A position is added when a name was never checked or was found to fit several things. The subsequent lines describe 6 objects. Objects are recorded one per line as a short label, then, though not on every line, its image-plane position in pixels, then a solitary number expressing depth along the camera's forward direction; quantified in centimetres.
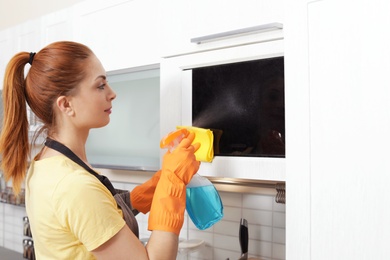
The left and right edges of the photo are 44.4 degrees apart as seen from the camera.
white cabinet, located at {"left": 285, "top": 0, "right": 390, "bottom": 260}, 97
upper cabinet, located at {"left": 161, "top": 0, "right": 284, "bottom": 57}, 126
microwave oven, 124
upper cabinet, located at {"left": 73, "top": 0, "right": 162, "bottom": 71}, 160
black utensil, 170
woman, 111
